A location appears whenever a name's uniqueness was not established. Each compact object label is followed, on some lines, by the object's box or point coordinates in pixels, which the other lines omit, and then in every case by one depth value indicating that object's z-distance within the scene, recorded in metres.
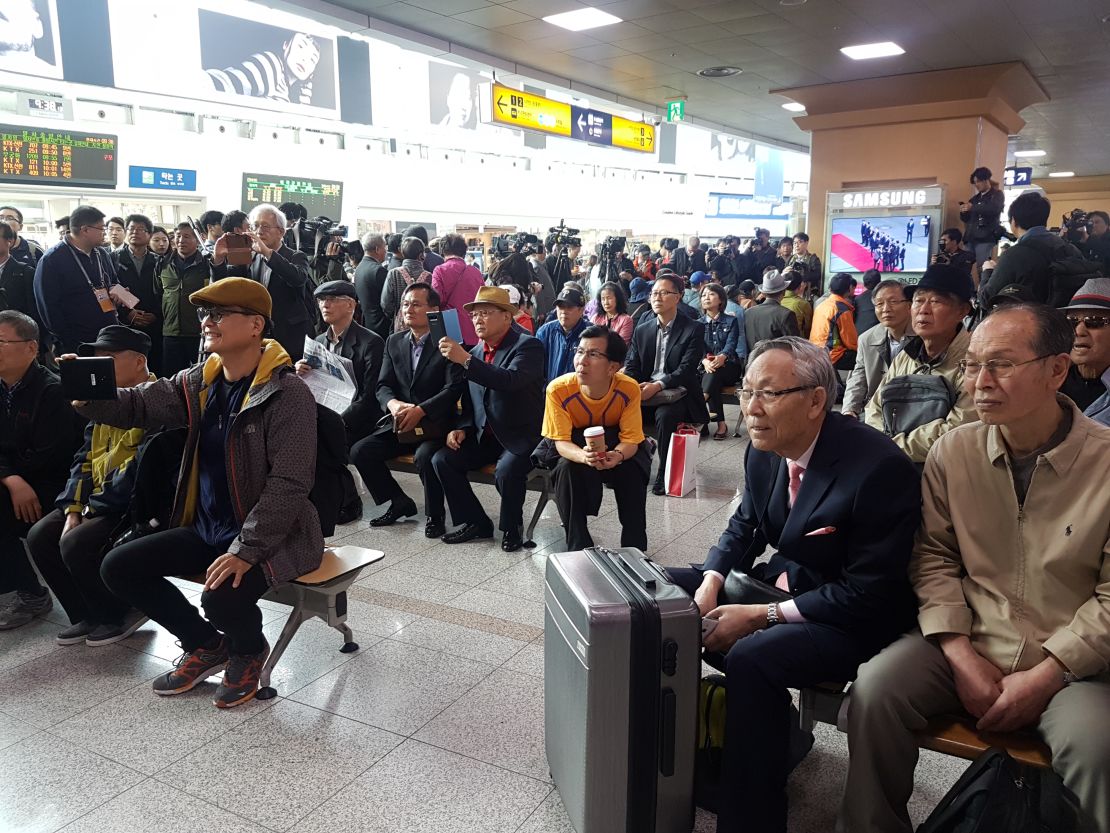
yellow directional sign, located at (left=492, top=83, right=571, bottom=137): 10.45
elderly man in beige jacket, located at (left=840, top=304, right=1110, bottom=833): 1.87
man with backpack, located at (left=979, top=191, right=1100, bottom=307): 4.98
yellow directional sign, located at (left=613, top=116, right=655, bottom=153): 12.93
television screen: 11.63
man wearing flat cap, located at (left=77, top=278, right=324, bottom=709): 2.86
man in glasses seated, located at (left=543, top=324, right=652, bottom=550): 4.11
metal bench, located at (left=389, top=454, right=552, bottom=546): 4.57
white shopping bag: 5.41
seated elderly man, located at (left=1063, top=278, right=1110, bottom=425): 3.06
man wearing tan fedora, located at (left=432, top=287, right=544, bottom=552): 4.50
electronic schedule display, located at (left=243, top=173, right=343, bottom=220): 14.37
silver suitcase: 1.97
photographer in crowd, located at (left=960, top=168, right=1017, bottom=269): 9.05
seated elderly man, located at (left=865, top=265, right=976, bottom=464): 3.26
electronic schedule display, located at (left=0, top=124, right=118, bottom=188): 10.80
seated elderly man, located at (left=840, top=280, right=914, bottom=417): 4.20
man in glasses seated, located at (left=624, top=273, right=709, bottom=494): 5.70
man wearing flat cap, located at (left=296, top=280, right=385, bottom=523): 5.03
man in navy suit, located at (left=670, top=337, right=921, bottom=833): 2.03
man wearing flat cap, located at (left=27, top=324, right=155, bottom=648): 3.29
